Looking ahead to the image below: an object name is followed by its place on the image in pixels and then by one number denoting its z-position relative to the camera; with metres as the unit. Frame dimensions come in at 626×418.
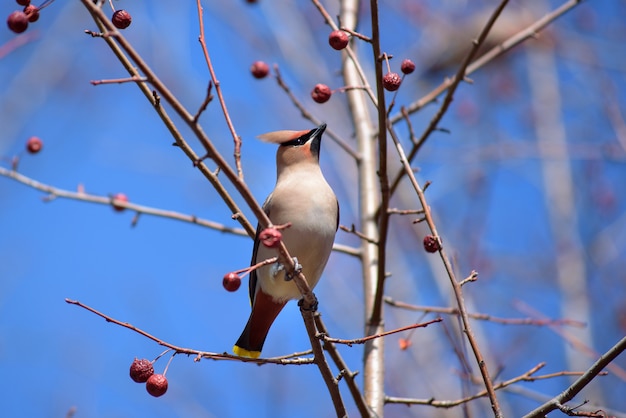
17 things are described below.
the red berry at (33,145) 6.98
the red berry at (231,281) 4.26
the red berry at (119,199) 6.78
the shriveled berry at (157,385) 4.70
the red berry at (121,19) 4.45
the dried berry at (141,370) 4.79
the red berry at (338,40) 5.11
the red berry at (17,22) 4.84
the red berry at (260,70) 6.85
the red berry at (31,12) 4.60
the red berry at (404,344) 6.06
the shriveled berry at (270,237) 3.81
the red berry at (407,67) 5.18
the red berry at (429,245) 5.36
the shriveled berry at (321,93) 5.82
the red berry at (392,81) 4.83
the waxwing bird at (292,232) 6.11
